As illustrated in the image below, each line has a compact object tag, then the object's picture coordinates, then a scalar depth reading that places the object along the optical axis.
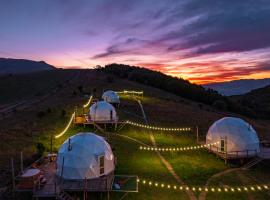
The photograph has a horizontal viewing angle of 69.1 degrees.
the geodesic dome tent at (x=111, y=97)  31.48
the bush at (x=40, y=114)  26.50
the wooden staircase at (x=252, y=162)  16.93
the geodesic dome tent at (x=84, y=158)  12.95
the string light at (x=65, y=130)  20.60
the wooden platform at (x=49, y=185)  11.12
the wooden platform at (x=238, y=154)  17.69
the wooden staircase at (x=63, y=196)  11.08
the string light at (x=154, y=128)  24.25
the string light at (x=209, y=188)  13.55
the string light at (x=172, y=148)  18.76
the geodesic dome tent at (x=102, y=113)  23.73
